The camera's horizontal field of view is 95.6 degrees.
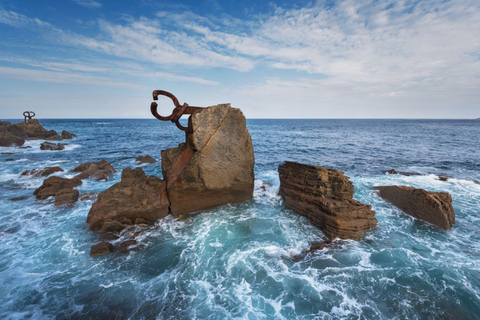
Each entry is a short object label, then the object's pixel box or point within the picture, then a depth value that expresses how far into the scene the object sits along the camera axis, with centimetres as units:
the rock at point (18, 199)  1174
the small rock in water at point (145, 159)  2227
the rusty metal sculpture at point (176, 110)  864
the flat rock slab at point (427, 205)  899
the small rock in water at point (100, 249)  731
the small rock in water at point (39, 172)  1638
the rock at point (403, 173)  1747
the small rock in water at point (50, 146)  2905
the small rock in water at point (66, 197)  1116
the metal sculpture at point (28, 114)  4241
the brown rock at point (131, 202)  878
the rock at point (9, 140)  3038
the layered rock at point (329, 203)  816
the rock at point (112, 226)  845
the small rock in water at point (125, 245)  752
